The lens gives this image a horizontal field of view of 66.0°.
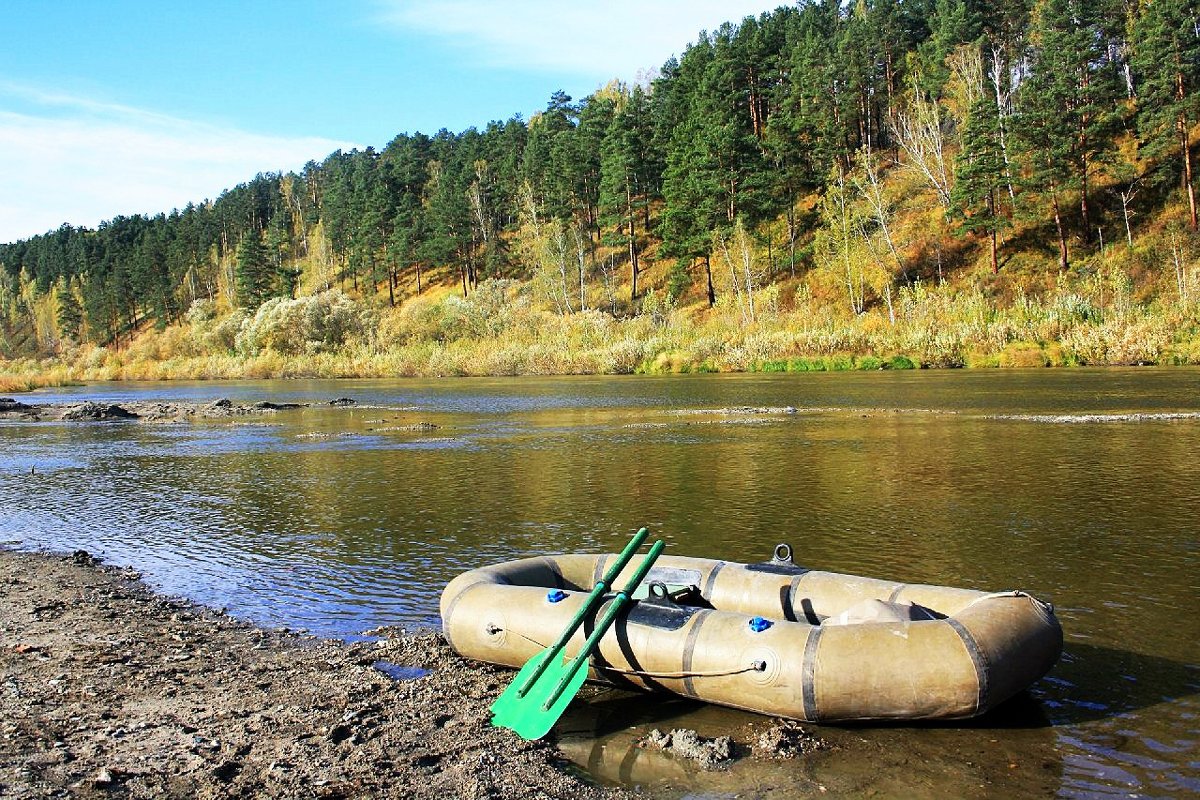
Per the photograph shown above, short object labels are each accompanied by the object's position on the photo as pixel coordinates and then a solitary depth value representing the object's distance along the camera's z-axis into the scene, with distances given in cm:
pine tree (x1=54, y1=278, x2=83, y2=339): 11600
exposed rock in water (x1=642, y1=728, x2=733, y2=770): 570
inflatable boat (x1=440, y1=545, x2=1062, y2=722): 586
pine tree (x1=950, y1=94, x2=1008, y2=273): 5156
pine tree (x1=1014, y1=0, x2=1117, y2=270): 4972
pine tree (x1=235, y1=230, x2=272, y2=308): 9525
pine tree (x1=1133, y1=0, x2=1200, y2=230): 5003
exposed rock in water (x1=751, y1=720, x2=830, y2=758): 579
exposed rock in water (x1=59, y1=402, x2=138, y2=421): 3403
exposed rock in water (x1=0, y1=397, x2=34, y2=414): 3875
